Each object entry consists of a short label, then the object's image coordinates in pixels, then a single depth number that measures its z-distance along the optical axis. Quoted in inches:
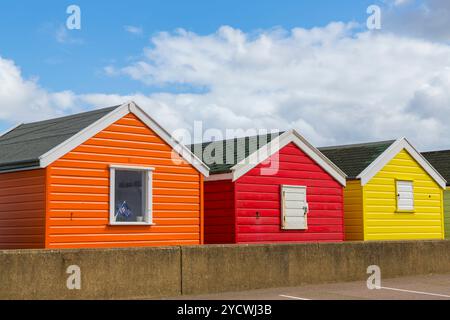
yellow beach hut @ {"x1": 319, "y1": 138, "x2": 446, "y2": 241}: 916.6
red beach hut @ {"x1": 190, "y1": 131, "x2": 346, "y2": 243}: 781.3
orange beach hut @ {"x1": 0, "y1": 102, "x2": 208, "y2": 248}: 635.5
